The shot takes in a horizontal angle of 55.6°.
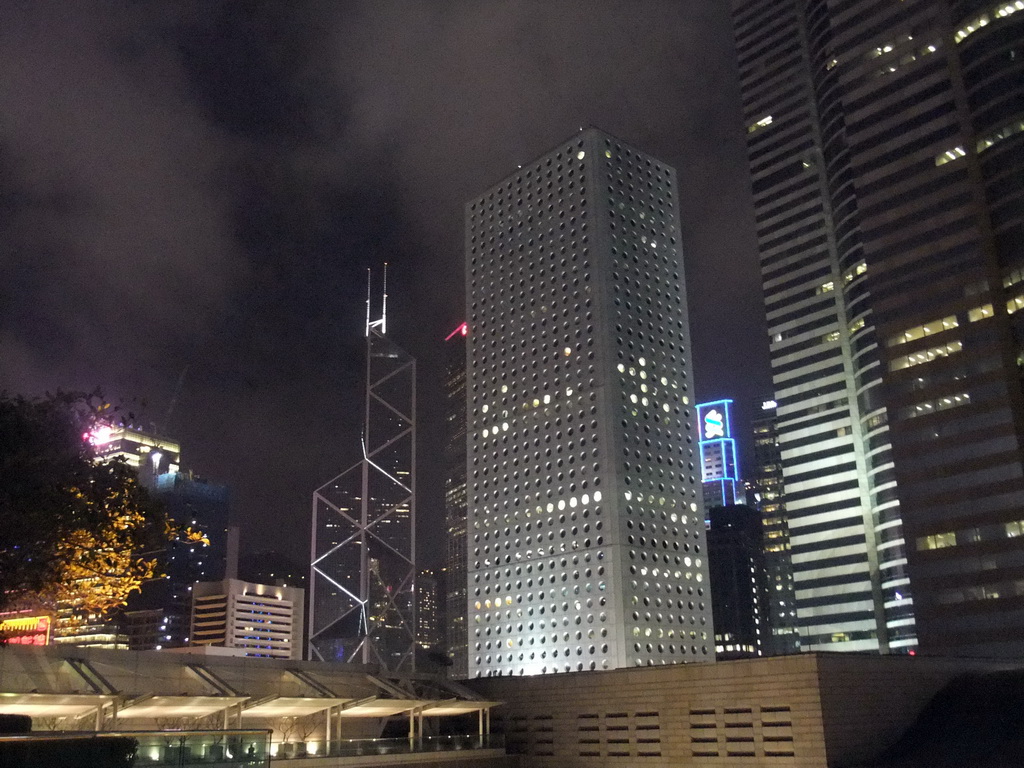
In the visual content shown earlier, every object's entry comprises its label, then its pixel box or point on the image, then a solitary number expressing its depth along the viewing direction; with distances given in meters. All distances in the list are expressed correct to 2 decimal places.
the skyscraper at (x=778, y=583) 192.25
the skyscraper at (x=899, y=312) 89.31
